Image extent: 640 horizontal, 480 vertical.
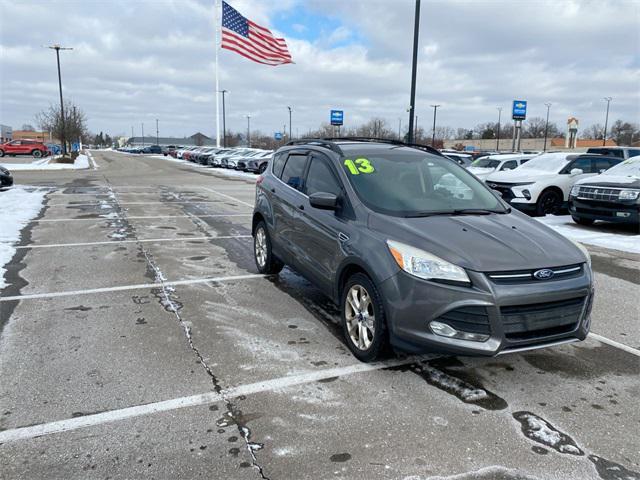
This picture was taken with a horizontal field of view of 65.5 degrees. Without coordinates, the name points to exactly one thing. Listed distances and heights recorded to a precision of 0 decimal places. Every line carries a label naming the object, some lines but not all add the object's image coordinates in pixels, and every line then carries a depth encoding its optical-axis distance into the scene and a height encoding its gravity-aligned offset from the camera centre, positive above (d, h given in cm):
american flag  2961 +633
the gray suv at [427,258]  341 -79
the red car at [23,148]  5041 -74
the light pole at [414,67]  1568 +269
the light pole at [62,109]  3831 +257
